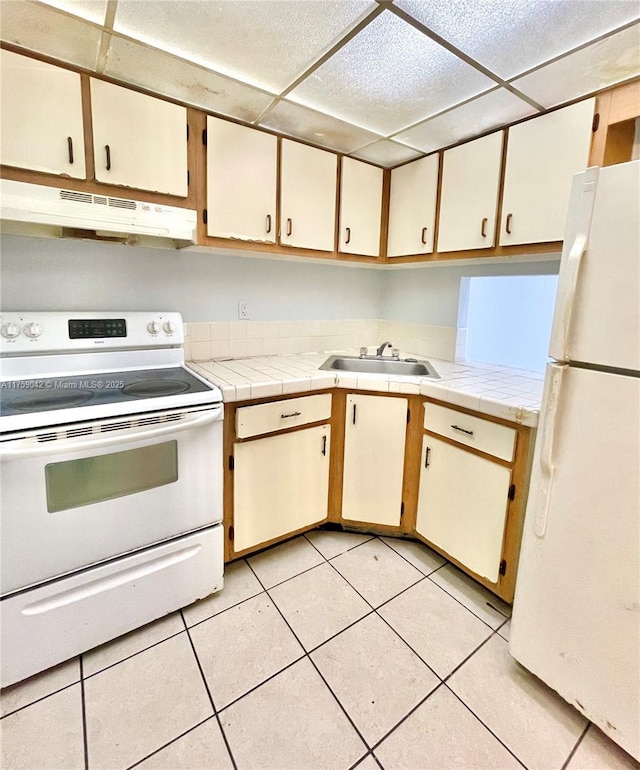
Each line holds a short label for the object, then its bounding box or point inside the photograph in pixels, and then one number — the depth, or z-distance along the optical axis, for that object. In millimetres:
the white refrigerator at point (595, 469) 980
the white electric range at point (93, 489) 1188
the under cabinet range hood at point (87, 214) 1284
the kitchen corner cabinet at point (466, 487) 1560
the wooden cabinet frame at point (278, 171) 1405
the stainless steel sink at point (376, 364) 2289
